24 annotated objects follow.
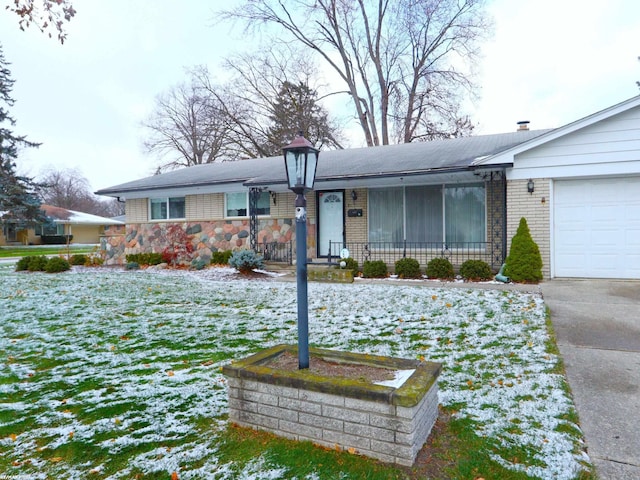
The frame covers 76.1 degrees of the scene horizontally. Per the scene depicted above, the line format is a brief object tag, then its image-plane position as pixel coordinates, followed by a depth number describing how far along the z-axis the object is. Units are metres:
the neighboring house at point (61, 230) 34.31
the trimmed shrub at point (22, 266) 12.99
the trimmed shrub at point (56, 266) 12.29
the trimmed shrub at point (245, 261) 10.45
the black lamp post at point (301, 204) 2.81
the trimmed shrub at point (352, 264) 9.39
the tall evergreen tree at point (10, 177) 26.77
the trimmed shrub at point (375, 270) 9.61
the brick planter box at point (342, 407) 2.26
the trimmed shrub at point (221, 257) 12.38
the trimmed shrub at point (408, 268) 9.36
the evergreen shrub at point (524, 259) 8.30
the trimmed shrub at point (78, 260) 14.27
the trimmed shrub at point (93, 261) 14.16
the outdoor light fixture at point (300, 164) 2.87
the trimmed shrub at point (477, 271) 8.77
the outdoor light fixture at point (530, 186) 8.70
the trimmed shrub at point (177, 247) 13.62
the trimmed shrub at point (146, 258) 13.52
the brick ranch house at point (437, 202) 8.17
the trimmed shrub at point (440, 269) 9.12
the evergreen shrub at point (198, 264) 12.22
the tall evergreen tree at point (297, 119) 23.89
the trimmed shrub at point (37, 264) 12.73
